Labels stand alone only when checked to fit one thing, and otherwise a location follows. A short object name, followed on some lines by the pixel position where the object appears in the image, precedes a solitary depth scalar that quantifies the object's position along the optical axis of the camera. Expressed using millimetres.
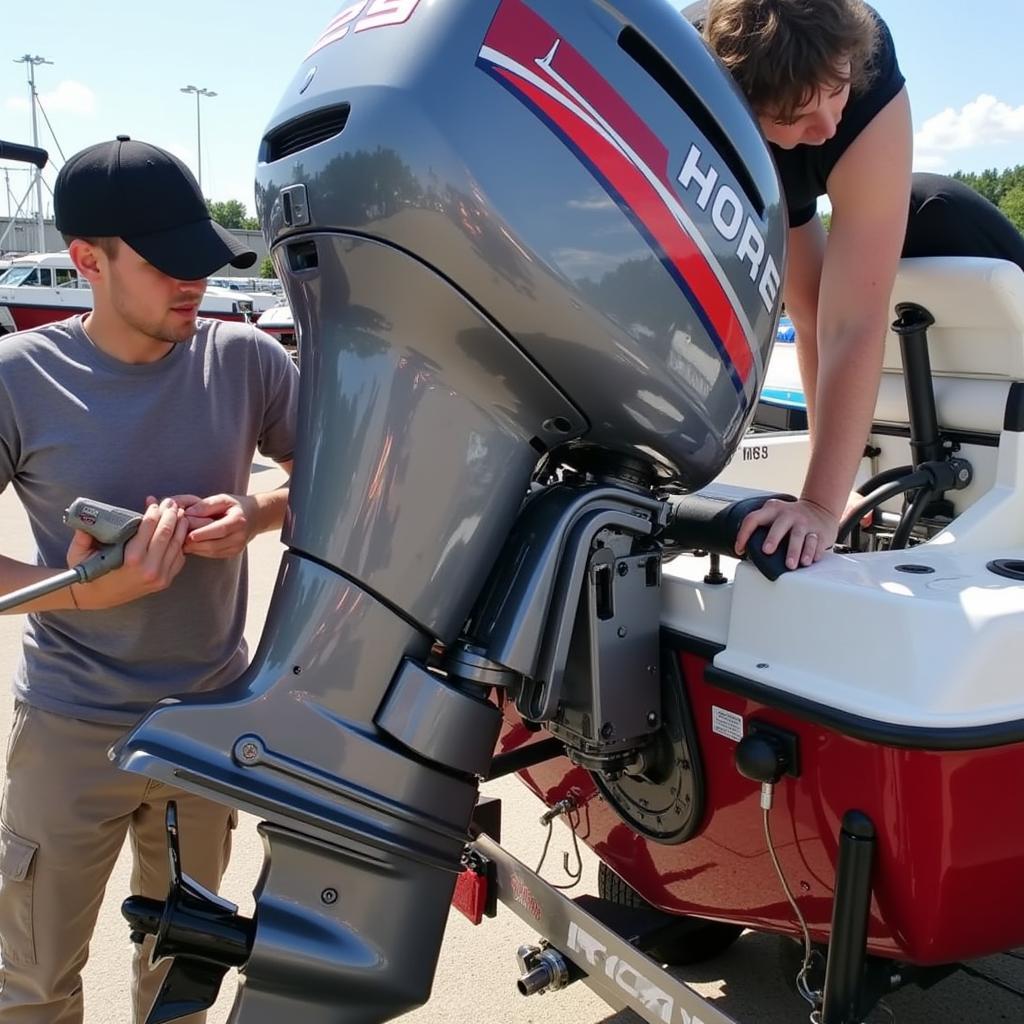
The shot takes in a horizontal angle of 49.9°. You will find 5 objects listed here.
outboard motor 1257
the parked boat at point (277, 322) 15461
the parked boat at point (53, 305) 17609
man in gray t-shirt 1612
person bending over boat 1443
